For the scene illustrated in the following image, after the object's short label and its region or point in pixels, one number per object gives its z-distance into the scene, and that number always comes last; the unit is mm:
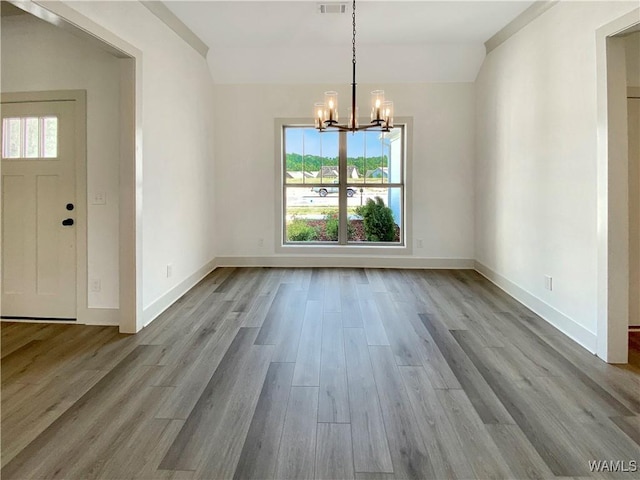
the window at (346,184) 5812
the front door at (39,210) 3348
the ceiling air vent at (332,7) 3715
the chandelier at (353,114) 3393
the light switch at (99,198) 3275
